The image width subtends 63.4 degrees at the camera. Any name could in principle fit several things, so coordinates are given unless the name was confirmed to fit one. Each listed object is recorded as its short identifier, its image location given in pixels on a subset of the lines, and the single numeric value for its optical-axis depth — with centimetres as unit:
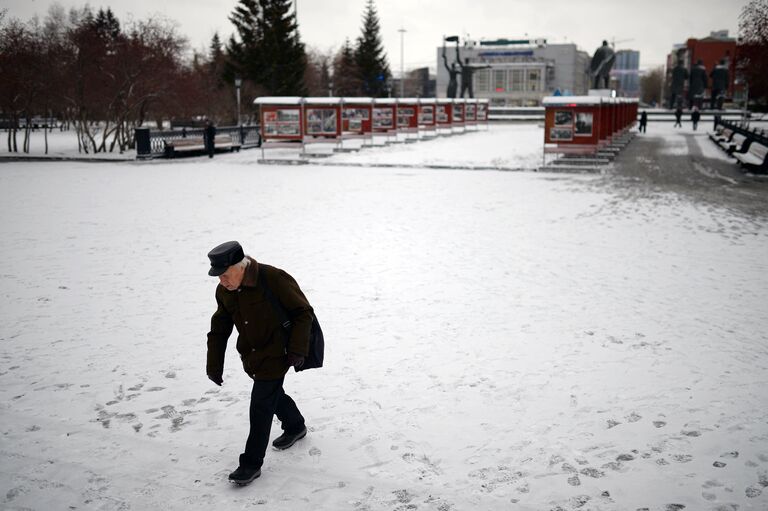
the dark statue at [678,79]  7369
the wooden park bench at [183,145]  2622
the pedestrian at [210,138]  2698
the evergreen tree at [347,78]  7456
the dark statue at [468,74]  6175
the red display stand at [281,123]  2625
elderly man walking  386
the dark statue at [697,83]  6838
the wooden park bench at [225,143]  2842
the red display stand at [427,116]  3984
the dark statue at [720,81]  6725
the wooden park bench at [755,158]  2037
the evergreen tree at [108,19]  7319
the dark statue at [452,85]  5666
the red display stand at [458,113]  4641
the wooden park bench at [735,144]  2439
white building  12375
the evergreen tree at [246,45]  4869
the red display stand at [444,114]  4339
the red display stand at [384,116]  3456
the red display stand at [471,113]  4966
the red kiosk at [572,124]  2259
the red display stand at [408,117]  3725
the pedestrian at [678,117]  4934
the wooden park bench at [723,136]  3136
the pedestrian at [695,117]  4530
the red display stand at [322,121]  2702
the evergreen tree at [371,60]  7062
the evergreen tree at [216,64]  4888
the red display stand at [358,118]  3133
